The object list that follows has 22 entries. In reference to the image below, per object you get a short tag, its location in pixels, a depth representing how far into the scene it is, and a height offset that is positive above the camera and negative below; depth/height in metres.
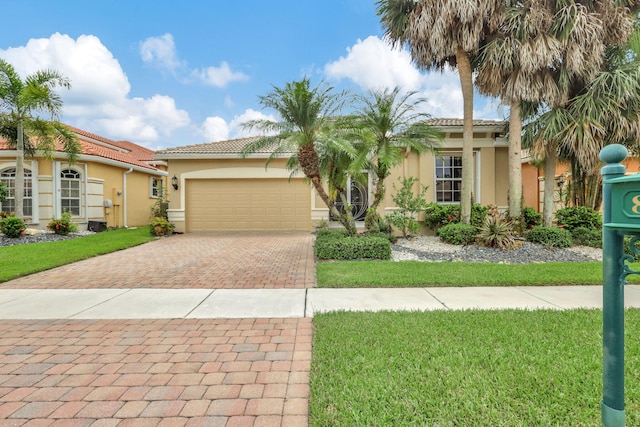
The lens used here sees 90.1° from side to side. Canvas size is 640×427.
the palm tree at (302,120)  8.02 +2.44
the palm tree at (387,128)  9.20 +2.59
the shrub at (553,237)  9.34 -0.75
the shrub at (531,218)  11.24 -0.22
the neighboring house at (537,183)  14.01 +1.45
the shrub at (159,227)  13.66 -0.60
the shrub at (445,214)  11.24 -0.08
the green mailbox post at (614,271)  1.69 -0.34
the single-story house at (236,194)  14.55 +0.86
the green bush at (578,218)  10.35 -0.21
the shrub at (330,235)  9.80 -0.73
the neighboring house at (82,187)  14.41 +1.29
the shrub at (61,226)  12.86 -0.52
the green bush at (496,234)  9.21 -0.66
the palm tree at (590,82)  8.88 +3.75
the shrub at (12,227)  11.56 -0.49
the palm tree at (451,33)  9.16 +5.46
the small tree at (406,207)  10.76 +0.17
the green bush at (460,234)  9.84 -0.68
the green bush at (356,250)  8.16 -0.97
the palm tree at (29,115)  11.82 +3.81
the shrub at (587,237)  9.60 -0.77
